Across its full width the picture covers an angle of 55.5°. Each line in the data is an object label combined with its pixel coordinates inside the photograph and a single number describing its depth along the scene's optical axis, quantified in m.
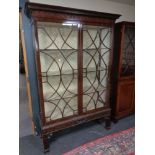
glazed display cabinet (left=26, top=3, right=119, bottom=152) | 1.85
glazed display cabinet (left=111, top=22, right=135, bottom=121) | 2.48
